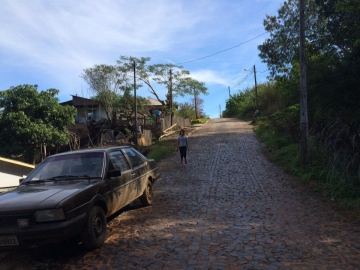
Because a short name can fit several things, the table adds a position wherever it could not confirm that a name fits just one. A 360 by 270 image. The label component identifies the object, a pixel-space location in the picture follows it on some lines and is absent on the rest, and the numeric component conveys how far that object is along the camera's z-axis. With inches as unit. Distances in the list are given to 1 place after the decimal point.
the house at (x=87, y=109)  1574.8
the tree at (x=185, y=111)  1798.7
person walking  552.7
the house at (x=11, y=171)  504.1
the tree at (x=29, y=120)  709.3
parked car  177.9
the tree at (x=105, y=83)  1480.1
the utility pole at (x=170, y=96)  1460.1
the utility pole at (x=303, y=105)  464.8
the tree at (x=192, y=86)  1492.4
